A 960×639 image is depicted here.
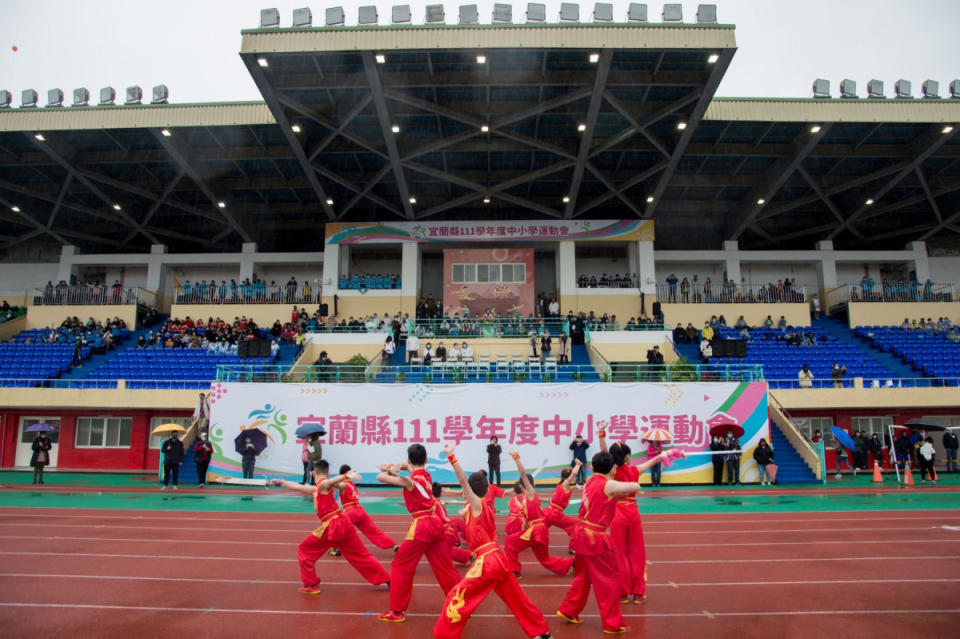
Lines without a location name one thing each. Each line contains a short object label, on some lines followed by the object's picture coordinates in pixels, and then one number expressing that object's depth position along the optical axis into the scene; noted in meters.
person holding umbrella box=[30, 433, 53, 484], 18.62
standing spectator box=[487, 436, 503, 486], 17.44
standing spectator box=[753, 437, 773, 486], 18.11
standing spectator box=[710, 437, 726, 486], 18.61
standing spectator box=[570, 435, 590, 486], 17.95
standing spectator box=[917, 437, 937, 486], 18.34
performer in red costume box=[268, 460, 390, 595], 7.06
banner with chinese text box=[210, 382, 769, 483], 18.81
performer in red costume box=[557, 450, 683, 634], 5.73
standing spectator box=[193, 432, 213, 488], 18.53
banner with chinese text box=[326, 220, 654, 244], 32.03
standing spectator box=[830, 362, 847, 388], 23.01
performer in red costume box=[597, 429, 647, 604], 6.80
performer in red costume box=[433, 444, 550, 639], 5.07
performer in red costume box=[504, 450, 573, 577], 7.91
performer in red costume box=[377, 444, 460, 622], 6.20
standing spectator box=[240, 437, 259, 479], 18.56
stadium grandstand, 20.66
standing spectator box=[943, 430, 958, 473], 20.70
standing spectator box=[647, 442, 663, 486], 18.17
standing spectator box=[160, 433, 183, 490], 17.73
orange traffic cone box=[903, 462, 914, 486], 17.66
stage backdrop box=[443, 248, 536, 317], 31.64
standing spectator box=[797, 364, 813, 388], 21.95
